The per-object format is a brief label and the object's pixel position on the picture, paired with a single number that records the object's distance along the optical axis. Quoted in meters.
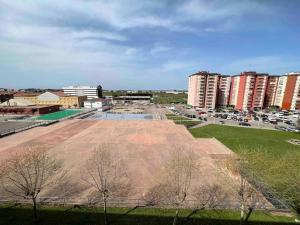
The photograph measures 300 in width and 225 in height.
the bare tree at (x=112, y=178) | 16.47
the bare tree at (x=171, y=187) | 17.03
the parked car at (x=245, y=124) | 55.12
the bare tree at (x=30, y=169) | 14.74
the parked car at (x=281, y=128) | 49.97
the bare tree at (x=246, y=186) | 15.10
